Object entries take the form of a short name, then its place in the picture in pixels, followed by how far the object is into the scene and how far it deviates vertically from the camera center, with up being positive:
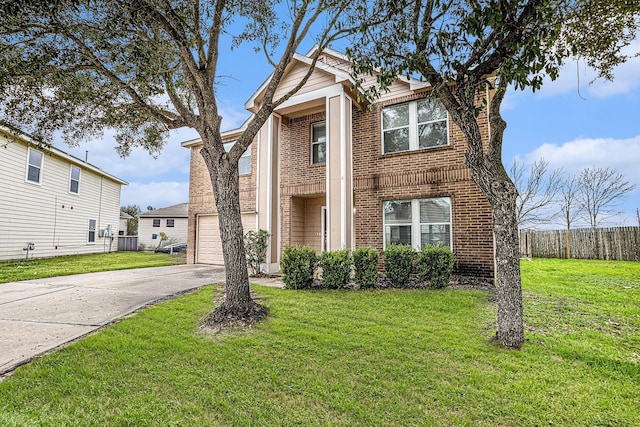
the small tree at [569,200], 18.84 +2.13
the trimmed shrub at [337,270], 7.48 -0.83
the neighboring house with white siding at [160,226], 27.72 +0.94
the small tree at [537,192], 19.19 +2.70
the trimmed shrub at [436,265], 7.23 -0.70
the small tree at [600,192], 18.00 +2.55
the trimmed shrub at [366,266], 7.38 -0.73
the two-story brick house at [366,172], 8.56 +1.99
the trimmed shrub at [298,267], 7.59 -0.76
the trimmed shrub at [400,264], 7.51 -0.70
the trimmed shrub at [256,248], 9.63 -0.37
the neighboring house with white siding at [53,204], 13.82 +1.78
